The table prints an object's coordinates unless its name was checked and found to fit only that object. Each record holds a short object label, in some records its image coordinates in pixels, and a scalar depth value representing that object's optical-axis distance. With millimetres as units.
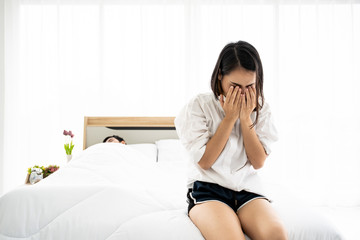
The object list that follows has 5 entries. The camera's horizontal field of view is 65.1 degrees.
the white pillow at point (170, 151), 2455
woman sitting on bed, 1119
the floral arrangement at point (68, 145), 2771
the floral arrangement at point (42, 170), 2508
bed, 1029
